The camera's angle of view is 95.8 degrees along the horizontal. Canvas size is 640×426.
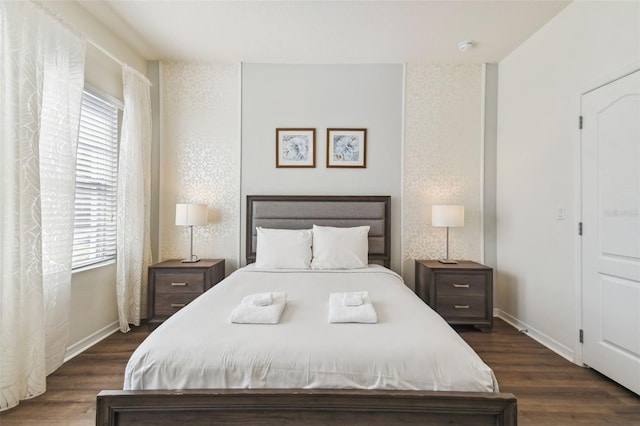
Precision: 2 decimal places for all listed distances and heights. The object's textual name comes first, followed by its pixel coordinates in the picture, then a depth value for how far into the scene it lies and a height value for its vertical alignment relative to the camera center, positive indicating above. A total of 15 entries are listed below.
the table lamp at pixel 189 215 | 2.99 +0.01
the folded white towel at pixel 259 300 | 1.68 -0.49
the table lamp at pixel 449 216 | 3.02 +0.03
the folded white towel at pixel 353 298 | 1.69 -0.48
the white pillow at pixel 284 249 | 2.83 -0.32
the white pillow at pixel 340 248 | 2.81 -0.30
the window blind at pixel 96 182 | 2.53 +0.31
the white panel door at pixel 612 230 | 1.91 -0.06
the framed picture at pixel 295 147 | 3.35 +0.81
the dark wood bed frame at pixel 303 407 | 1.16 -0.77
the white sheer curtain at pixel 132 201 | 2.83 +0.14
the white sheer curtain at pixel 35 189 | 1.72 +0.17
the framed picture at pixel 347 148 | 3.35 +0.81
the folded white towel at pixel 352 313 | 1.52 -0.51
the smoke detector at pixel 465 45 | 2.87 +1.76
